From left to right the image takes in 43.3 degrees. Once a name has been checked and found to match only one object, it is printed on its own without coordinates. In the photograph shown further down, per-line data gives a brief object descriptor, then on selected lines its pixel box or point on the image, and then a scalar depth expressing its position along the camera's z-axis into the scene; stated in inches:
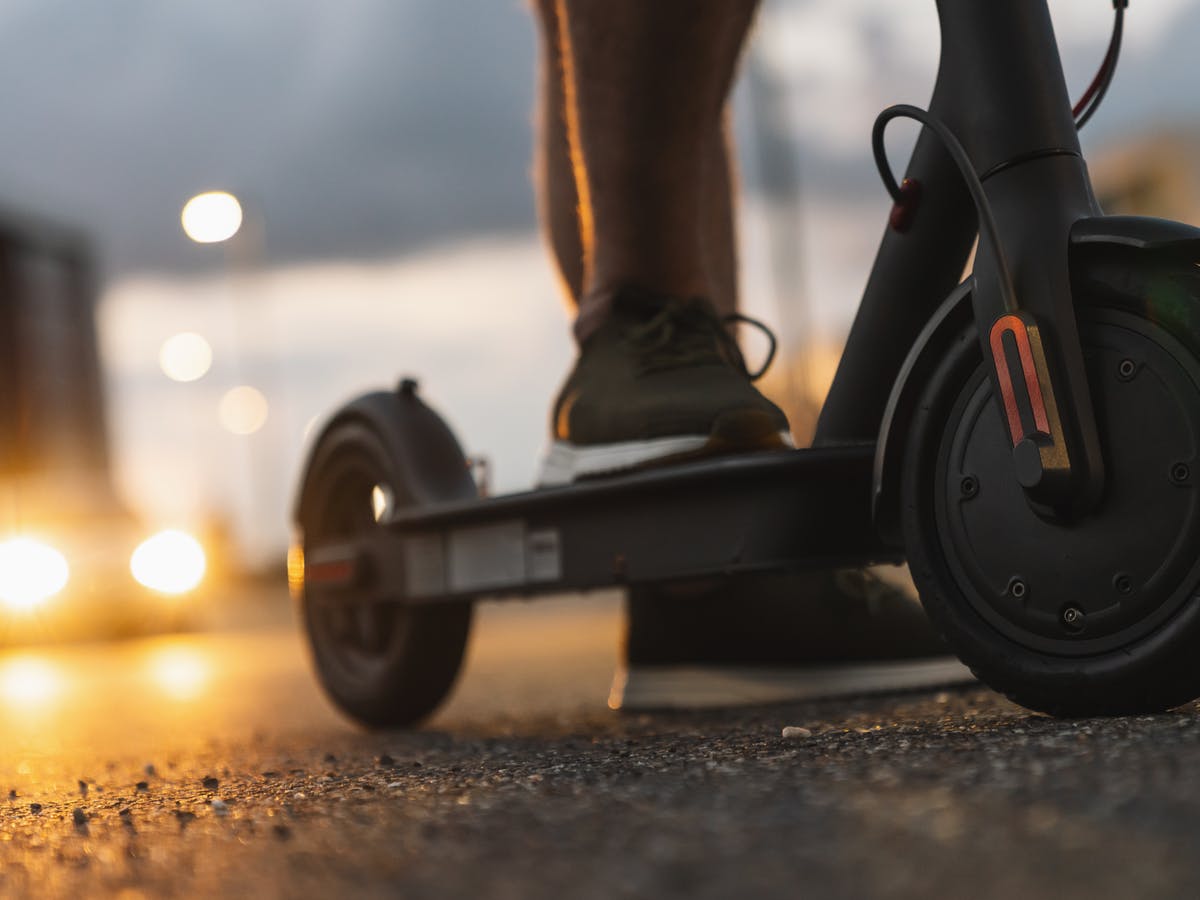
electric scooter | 64.5
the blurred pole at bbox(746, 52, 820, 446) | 714.8
